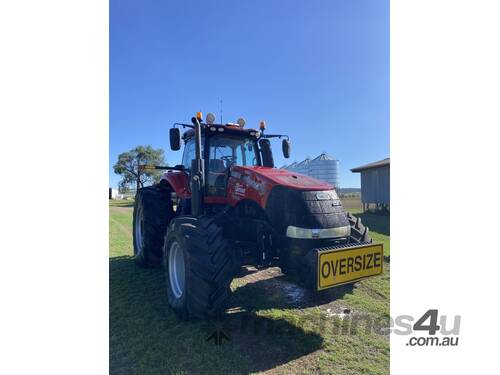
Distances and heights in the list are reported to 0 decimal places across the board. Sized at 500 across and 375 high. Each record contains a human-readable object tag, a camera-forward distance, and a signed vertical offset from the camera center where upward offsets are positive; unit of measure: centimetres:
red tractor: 289 -46
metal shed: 1320 +19
